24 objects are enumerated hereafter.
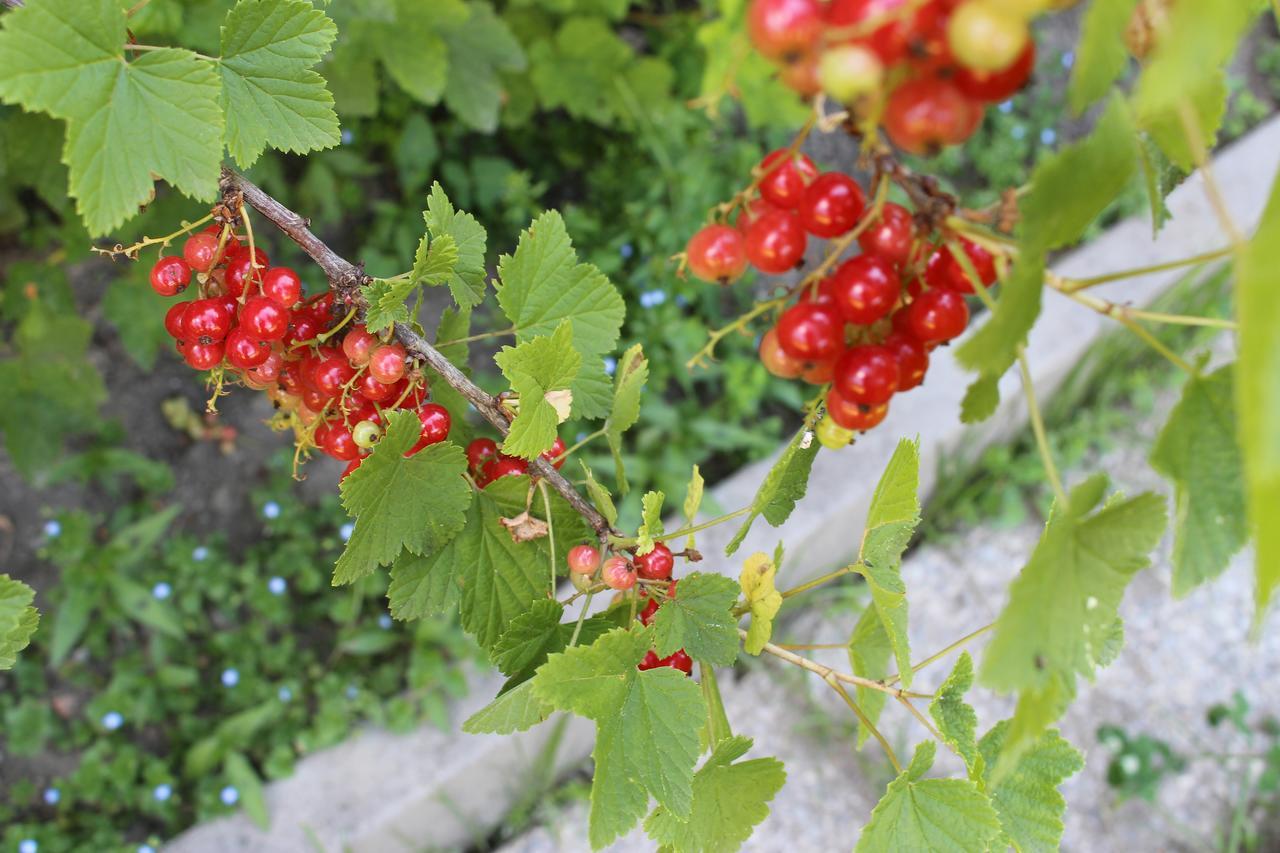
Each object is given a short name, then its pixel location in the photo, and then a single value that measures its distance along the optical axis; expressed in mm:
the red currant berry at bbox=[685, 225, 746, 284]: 334
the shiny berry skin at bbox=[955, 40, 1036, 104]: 287
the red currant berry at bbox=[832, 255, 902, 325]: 321
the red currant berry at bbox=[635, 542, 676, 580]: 397
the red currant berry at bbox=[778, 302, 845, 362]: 325
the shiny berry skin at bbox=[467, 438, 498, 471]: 412
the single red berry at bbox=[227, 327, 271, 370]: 370
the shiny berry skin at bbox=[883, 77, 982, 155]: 289
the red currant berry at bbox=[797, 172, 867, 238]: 321
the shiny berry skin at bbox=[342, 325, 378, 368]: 374
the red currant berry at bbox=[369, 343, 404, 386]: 370
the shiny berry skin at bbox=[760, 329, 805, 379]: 332
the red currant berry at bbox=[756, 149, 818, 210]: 329
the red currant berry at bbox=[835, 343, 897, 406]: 327
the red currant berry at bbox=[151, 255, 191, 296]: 376
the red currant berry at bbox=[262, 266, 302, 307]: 368
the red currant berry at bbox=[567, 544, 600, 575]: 390
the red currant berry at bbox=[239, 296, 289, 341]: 365
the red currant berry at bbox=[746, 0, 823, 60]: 290
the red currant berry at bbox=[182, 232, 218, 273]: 376
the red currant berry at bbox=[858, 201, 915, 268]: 322
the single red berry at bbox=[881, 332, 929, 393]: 332
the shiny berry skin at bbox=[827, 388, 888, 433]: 334
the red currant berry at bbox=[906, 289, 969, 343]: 323
